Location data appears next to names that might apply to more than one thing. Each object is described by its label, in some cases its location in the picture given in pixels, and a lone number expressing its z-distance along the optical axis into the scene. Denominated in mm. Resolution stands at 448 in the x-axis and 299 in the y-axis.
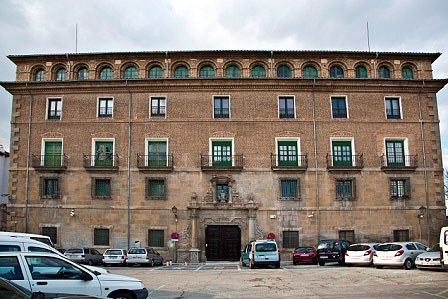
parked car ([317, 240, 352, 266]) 24453
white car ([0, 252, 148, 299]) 8477
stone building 29938
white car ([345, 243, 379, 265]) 22609
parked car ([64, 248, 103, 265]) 25906
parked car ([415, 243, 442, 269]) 18625
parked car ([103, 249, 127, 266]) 25641
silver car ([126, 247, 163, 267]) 25547
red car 25833
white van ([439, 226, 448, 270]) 16719
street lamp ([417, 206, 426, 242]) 29969
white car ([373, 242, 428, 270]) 20250
